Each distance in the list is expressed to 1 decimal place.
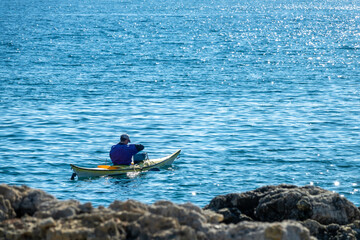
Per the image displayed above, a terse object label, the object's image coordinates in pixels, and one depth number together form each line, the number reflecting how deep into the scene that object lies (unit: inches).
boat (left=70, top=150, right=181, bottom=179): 1436.3
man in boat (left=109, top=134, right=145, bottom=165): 1484.0
